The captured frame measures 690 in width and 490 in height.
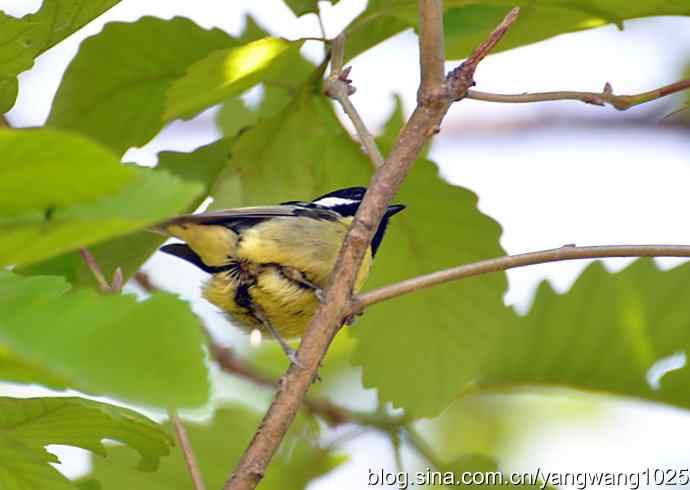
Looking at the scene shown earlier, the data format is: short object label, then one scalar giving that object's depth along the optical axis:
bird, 6.41
